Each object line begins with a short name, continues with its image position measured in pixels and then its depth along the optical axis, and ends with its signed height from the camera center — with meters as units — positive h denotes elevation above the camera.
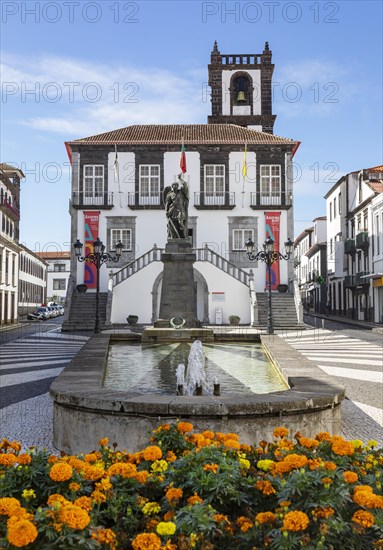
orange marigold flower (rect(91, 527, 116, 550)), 2.24 -0.94
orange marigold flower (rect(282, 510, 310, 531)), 2.23 -0.87
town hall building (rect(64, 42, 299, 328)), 33.12 +6.52
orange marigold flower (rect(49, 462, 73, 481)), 2.62 -0.79
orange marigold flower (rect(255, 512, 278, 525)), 2.39 -0.92
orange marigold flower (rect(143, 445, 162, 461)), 3.05 -0.82
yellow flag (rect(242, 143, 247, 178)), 32.16 +7.73
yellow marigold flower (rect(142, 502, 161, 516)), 2.56 -0.94
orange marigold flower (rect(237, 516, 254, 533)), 2.38 -0.95
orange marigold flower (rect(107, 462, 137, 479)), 2.84 -0.85
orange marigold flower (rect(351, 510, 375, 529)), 2.34 -0.91
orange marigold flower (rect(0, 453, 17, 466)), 2.97 -0.83
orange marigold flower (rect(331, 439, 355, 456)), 3.05 -0.79
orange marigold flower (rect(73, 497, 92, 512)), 2.44 -0.87
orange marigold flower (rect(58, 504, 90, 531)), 2.19 -0.84
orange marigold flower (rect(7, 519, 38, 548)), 2.06 -0.85
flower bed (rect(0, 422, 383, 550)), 2.25 -0.89
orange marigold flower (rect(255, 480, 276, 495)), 2.64 -0.87
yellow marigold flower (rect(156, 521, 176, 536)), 2.27 -0.91
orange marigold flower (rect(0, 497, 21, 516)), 2.35 -0.85
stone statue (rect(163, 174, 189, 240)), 16.19 +2.65
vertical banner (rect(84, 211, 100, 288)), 32.84 +4.37
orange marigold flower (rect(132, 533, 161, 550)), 2.20 -0.94
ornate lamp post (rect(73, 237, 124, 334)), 21.16 +1.90
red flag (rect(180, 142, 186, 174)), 30.32 +7.58
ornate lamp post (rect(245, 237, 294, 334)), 21.16 +2.04
